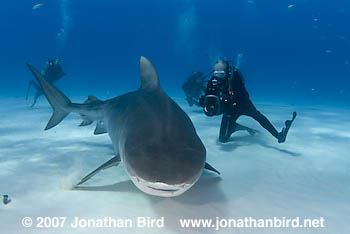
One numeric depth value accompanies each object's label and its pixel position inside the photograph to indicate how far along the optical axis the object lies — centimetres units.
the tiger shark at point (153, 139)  192
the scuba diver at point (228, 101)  497
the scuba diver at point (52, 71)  1185
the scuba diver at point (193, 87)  1101
